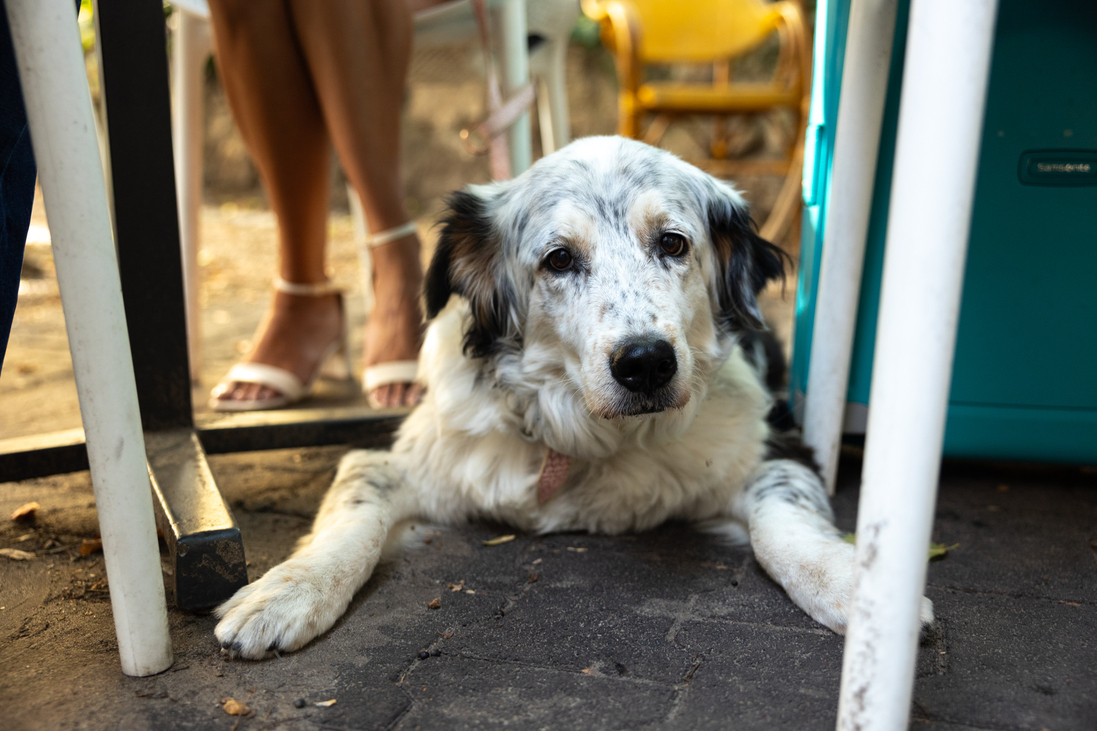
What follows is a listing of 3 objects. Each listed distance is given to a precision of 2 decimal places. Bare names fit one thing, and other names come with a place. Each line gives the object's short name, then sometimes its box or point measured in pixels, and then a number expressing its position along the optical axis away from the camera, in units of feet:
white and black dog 5.39
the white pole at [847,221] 5.82
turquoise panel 5.79
